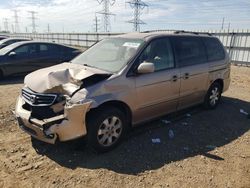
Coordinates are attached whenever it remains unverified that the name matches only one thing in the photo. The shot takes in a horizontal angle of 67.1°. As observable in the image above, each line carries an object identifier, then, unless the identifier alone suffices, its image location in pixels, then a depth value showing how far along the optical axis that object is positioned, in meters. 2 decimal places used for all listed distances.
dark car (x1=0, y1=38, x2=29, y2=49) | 9.87
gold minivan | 2.64
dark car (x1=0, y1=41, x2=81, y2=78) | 6.74
